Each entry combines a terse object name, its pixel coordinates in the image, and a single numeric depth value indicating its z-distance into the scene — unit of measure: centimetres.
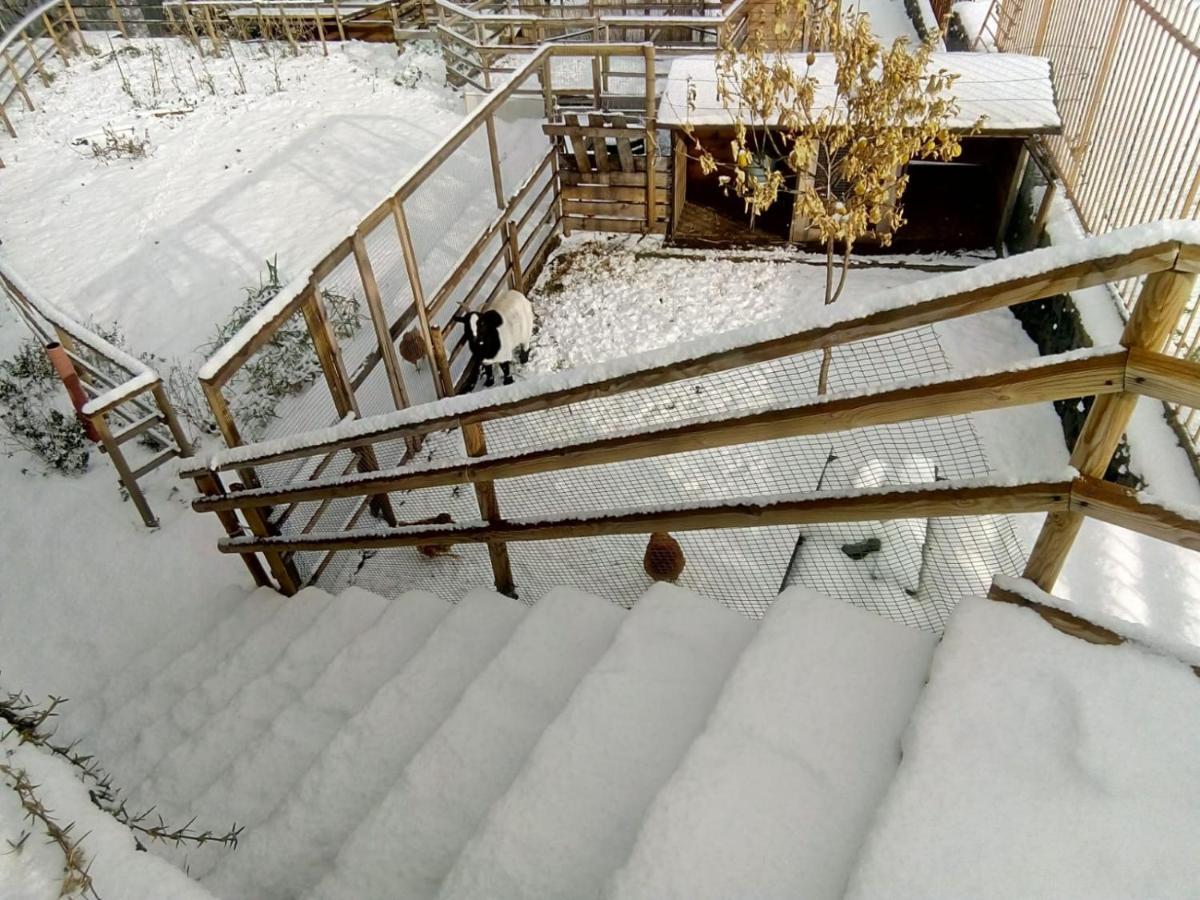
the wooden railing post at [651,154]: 855
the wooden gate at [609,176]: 916
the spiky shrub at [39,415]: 659
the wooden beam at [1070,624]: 204
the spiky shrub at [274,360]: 730
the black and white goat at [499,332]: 709
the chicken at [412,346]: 671
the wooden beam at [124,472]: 538
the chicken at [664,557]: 474
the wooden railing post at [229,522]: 426
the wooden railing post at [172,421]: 563
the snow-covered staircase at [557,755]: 193
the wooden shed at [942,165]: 787
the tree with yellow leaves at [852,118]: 588
